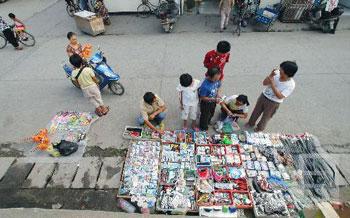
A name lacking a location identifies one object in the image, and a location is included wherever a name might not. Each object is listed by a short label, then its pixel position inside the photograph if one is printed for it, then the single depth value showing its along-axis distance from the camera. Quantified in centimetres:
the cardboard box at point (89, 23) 984
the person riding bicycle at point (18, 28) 918
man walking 525
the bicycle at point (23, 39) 935
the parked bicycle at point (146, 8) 1139
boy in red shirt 517
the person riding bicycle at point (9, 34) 886
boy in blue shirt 458
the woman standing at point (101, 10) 1048
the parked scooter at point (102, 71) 625
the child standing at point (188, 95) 456
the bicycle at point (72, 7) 1184
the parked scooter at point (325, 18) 918
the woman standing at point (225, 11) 945
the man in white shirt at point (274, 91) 430
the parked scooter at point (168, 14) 1000
